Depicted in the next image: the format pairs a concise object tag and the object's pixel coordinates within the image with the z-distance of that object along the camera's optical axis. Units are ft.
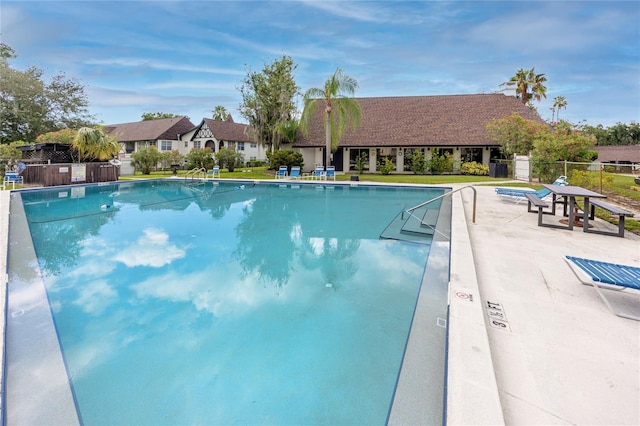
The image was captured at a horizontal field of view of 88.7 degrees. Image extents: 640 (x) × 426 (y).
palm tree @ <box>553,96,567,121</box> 156.04
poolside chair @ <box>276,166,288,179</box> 70.23
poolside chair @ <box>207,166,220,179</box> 73.62
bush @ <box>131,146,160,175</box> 85.15
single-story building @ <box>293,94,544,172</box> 75.61
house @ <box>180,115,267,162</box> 115.85
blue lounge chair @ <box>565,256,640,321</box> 9.90
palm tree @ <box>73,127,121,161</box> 63.72
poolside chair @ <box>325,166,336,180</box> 67.25
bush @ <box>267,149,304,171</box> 75.00
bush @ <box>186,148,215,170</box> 86.02
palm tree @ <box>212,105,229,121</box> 168.55
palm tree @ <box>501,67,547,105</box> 101.65
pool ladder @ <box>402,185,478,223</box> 26.04
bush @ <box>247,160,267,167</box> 114.54
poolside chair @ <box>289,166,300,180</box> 69.70
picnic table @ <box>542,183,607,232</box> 21.21
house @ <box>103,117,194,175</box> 118.83
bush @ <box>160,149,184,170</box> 90.70
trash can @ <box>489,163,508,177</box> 66.69
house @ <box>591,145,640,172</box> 124.88
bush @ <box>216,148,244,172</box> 88.17
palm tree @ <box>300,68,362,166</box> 64.80
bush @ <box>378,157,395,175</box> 75.20
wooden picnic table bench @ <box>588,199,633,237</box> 18.62
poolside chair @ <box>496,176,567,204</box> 34.84
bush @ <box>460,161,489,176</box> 71.87
